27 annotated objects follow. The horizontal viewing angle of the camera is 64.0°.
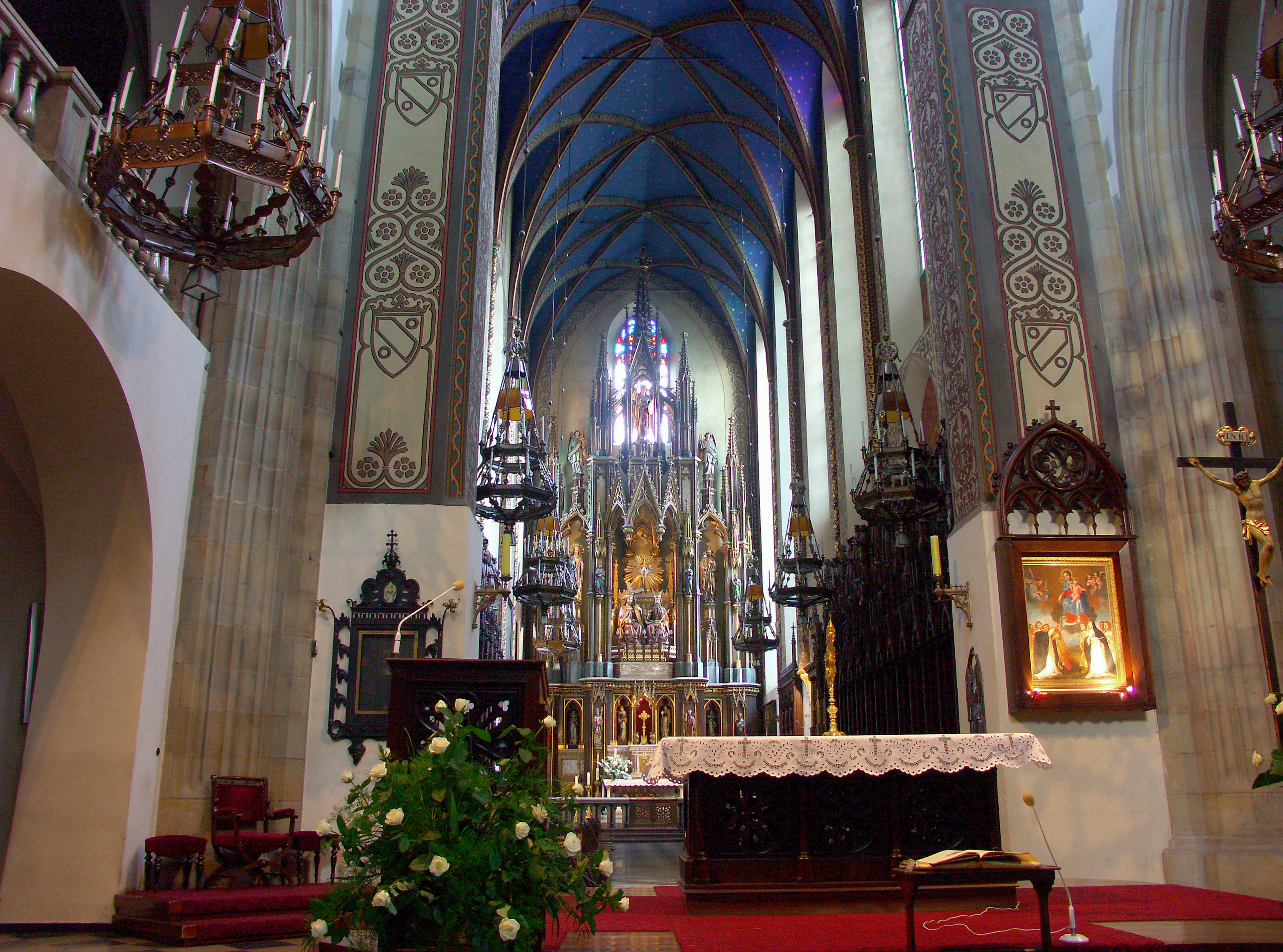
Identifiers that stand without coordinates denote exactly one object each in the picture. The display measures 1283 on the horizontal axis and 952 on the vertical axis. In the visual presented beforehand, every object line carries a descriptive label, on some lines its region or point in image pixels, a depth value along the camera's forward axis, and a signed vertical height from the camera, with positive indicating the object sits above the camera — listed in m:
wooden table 4.48 -0.55
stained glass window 25.12 +9.52
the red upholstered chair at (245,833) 7.04 -0.55
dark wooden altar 6.96 -0.53
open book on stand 4.55 -0.47
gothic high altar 21.48 +4.11
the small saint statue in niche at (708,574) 23.52 +3.91
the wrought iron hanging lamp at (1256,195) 5.78 +3.10
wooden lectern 5.97 +0.34
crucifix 6.47 +1.54
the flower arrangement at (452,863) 3.54 -0.38
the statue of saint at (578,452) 24.27 +6.90
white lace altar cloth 6.89 -0.04
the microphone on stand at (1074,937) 4.73 -0.86
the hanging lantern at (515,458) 9.73 +2.72
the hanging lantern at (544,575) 12.74 +2.30
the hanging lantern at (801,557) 12.91 +2.36
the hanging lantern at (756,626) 16.14 +1.95
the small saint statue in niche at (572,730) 21.41 +0.42
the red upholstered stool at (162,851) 6.62 -0.61
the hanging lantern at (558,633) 17.36 +2.17
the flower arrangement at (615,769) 15.38 -0.27
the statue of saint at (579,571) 23.06 +3.94
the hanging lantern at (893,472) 9.54 +2.57
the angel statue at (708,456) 24.48 +6.84
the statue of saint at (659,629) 22.56 +2.59
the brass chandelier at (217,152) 5.56 +3.23
